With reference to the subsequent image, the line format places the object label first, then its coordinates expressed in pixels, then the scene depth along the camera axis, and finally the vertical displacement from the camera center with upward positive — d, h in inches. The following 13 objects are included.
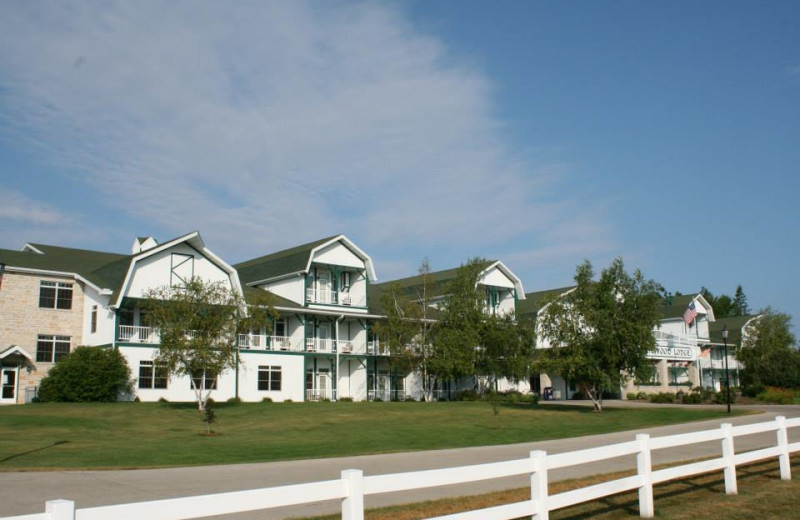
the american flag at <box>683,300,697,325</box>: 2037.4 +106.5
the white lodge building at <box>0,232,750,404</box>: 1517.0 +99.4
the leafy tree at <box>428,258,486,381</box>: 1803.6 +69.9
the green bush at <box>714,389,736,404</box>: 1899.6 -116.0
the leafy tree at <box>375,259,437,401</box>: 1839.3 +70.6
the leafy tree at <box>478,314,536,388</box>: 1818.4 +17.6
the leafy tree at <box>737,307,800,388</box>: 2464.3 -3.1
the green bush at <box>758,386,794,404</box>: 1990.7 -120.9
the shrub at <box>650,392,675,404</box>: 1991.6 -119.5
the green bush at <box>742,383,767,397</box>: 2192.7 -112.2
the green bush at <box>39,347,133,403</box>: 1409.9 -32.2
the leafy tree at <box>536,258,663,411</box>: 1428.4 +48.5
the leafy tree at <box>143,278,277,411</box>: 1304.1 +63.6
